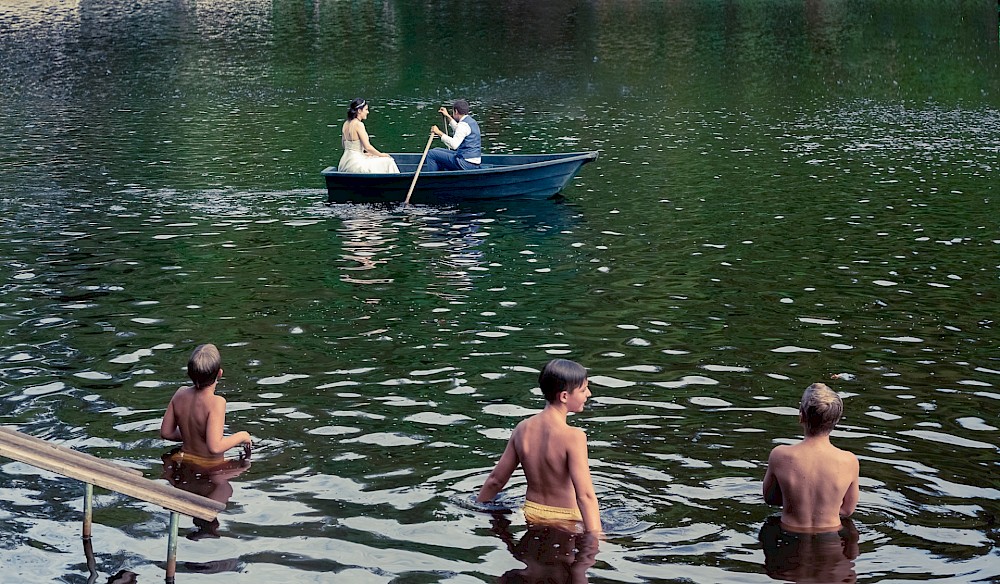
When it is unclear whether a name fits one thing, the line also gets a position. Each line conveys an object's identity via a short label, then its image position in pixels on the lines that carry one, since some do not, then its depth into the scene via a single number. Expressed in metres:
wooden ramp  7.97
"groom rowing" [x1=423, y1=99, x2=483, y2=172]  25.62
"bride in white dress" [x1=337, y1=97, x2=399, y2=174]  25.94
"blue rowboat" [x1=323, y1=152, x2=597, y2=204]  25.48
